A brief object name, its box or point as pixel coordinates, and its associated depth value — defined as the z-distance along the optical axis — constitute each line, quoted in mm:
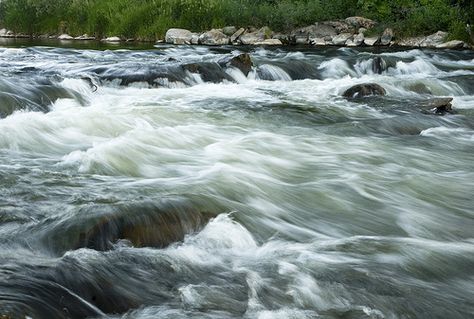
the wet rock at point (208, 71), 12195
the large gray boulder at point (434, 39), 21562
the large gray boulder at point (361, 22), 24656
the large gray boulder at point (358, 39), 23109
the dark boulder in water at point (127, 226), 3670
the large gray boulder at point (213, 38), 25172
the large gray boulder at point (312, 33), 24750
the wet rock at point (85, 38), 30372
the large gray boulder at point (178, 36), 25734
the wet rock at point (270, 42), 24438
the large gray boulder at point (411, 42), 22359
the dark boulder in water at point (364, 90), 10555
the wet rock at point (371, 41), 23047
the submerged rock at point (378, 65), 14766
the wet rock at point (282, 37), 24839
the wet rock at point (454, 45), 20750
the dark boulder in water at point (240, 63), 12969
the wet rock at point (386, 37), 23094
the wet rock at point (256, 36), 25000
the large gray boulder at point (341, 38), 23578
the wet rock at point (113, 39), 28325
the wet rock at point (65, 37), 31594
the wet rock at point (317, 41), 24050
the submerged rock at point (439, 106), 9102
